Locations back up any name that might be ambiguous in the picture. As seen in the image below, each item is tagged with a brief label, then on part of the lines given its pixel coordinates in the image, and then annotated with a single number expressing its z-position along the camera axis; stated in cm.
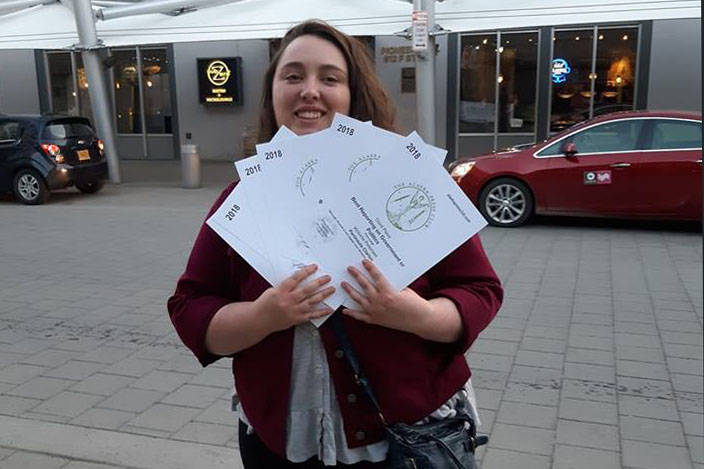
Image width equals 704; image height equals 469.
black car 1230
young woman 155
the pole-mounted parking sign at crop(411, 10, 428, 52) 1167
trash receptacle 1385
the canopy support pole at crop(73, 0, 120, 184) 1408
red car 882
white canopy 1160
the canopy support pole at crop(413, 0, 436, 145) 1219
